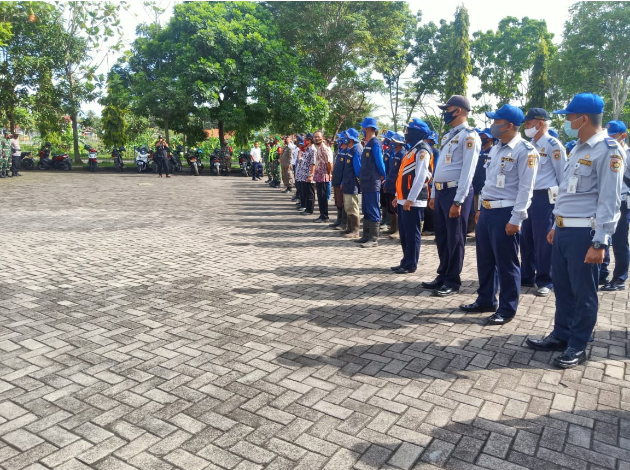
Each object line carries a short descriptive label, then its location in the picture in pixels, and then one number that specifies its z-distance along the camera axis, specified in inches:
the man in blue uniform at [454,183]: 209.3
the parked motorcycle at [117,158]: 1083.3
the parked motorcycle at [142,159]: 1071.6
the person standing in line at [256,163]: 907.4
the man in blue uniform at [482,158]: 331.3
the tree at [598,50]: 1092.5
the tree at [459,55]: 1530.5
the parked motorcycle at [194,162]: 1025.5
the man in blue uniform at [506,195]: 180.9
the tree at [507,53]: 1551.4
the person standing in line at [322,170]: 430.9
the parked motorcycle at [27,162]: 1071.0
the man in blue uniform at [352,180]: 358.6
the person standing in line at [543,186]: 224.7
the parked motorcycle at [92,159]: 1077.8
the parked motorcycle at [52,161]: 1063.0
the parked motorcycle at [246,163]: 1044.5
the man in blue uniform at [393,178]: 354.9
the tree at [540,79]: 1505.9
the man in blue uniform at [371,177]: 315.5
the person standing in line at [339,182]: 378.9
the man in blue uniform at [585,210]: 140.7
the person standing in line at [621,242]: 229.5
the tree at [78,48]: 1189.1
